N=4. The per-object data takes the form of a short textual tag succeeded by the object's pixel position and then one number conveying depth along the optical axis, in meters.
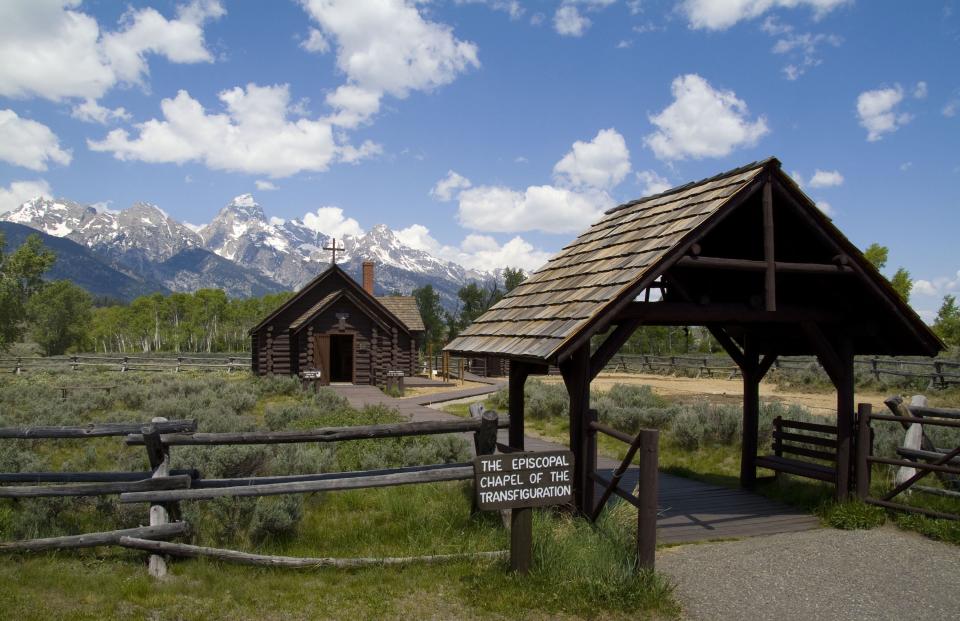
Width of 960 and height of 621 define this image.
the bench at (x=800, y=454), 8.41
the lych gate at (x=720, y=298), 6.97
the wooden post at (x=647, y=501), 5.71
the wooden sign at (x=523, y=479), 5.52
